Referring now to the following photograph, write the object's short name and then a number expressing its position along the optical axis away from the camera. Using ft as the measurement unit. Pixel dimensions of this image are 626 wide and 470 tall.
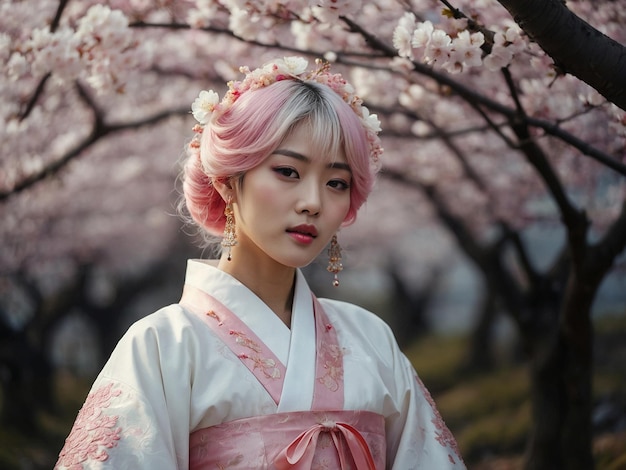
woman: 8.05
